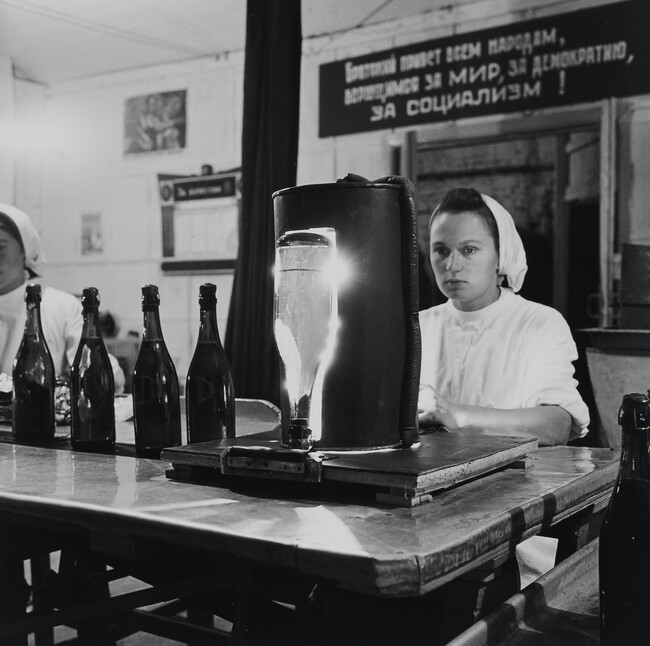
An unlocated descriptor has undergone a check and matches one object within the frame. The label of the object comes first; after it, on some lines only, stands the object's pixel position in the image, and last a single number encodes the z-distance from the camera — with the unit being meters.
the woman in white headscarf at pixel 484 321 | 2.06
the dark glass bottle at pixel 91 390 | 1.39
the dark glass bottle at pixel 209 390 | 1.30
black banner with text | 3.45
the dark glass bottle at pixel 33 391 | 1.50
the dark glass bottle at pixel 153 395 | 1.31
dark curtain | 2.80
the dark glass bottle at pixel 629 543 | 0.79
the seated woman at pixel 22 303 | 2.82
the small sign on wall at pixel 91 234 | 5.22
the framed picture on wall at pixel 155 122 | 4.88
